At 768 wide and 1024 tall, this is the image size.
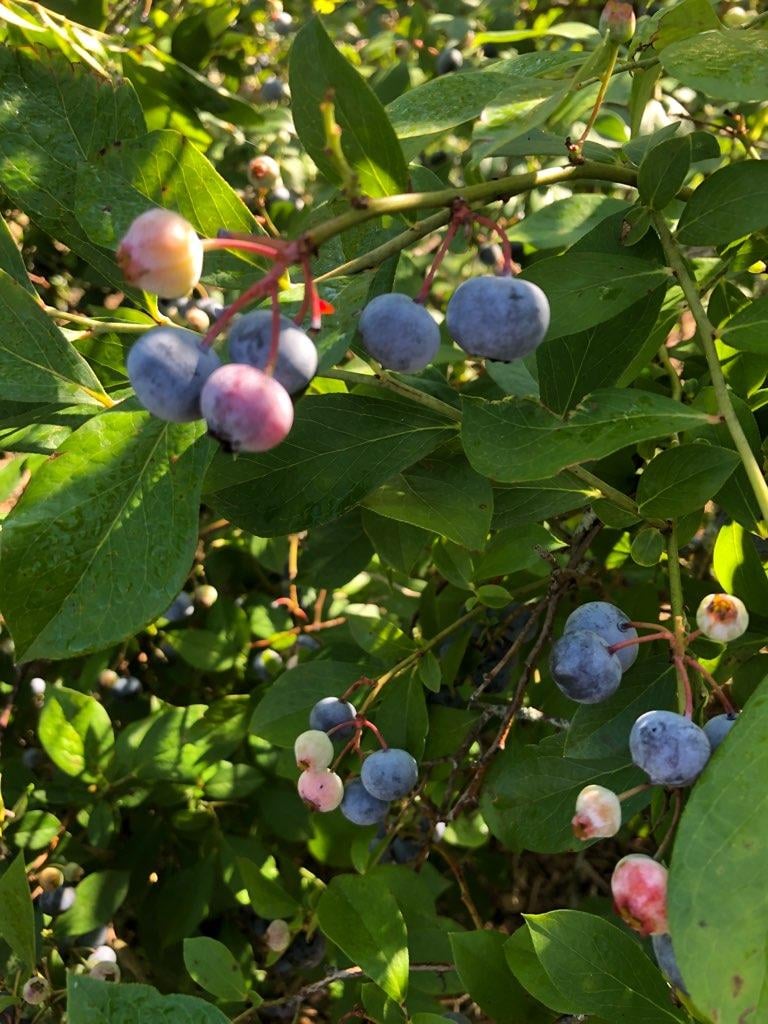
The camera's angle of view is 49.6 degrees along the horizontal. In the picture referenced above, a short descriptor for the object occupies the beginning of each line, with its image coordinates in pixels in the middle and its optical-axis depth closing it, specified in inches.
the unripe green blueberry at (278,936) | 10.4
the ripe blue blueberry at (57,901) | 11.6
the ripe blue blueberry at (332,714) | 8.6
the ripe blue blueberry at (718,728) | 5.9
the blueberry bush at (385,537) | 5.2
